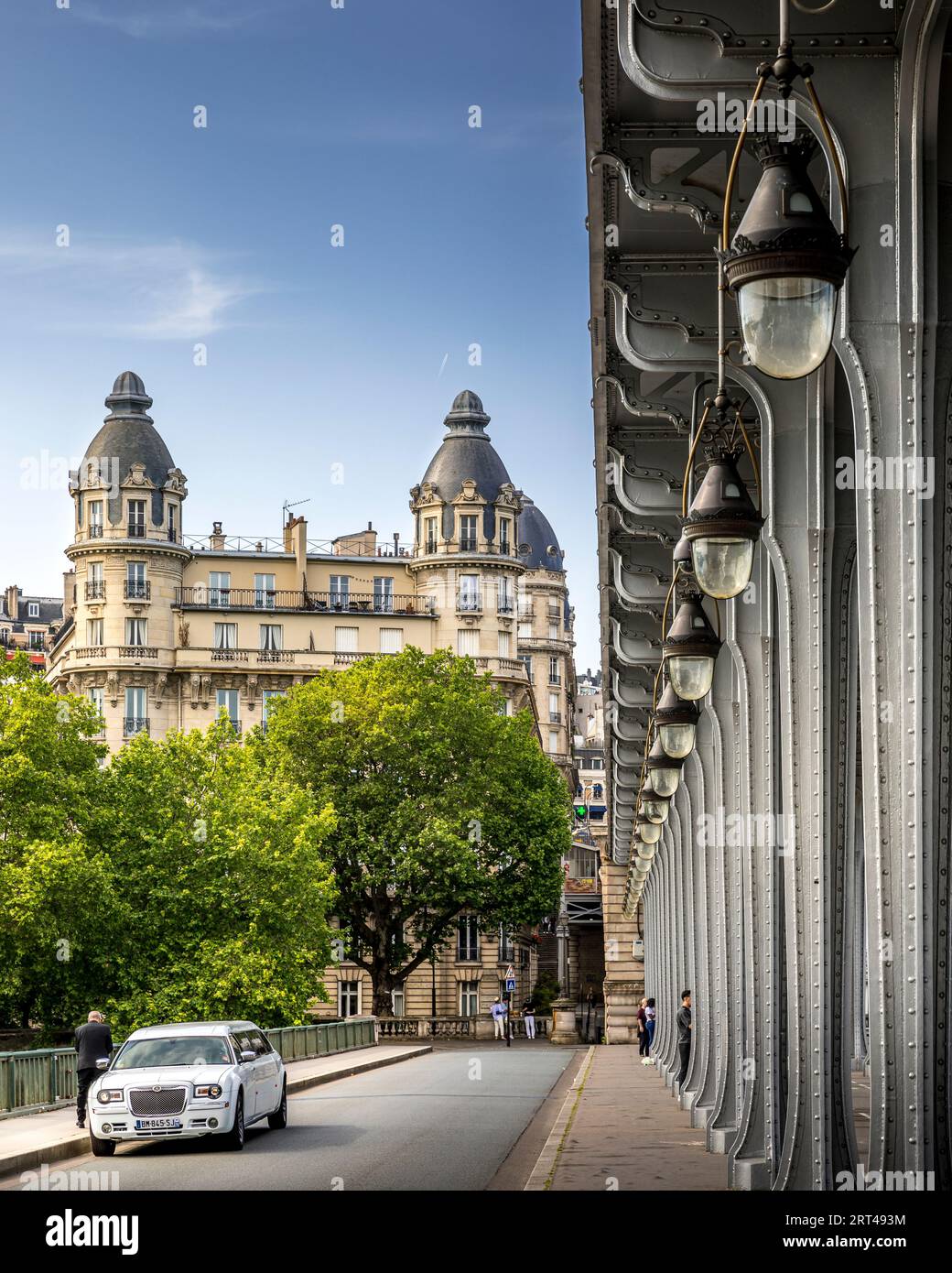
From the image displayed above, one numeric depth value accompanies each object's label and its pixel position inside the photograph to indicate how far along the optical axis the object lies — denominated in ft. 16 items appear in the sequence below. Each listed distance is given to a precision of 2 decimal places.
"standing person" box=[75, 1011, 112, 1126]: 81.97
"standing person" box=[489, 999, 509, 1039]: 243.19
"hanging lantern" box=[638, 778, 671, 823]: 81.87
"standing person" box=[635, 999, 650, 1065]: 165.67
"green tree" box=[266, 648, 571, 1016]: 253.44
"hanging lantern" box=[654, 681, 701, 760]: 56.39
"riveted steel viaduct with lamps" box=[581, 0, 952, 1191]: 29.63
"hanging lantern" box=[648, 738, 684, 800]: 69.67
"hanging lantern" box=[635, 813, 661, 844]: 110.93
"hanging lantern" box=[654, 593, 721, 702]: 47.39
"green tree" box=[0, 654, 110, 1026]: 161.58
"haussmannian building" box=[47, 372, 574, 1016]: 322.96
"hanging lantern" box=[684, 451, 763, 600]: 35.76
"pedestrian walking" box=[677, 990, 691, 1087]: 101.91
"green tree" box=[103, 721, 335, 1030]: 173.88
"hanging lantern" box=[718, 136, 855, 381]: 23.13
